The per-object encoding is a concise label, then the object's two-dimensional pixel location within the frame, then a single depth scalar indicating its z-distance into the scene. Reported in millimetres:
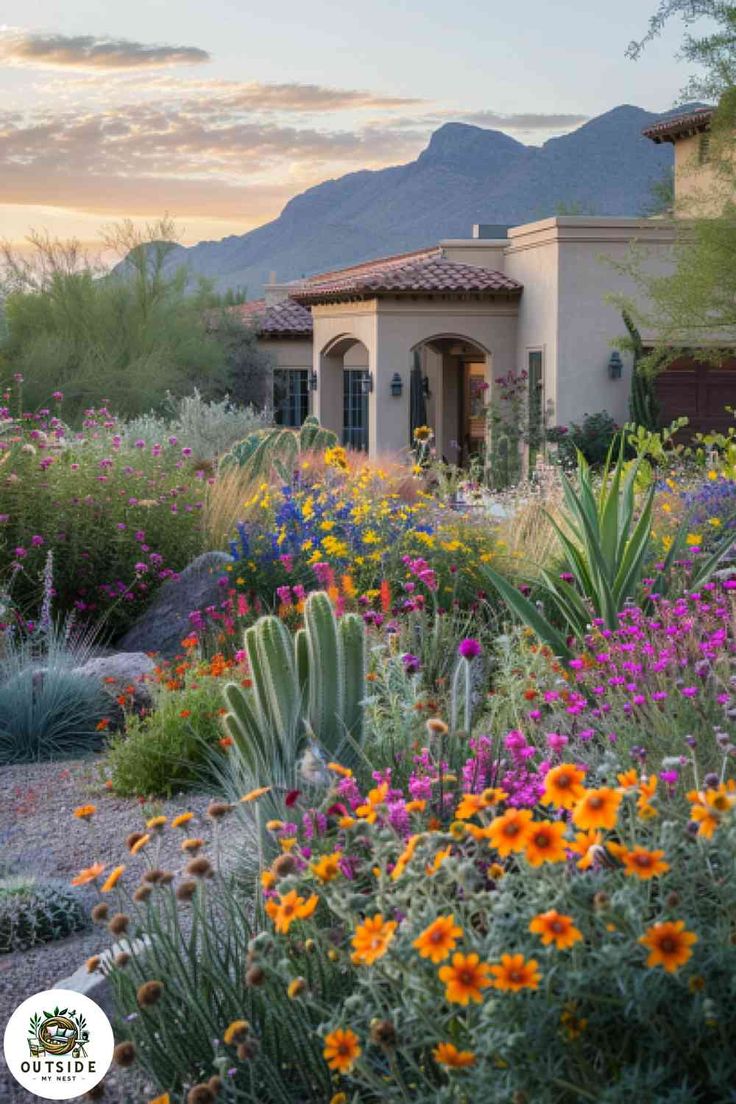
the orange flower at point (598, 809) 2514
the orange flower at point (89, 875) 3000
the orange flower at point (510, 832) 2473
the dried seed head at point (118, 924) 2830
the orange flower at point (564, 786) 2658
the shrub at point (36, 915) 4617
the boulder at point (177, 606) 9320
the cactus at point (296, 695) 5312
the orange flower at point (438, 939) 2352
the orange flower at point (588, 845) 2555
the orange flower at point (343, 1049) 2455
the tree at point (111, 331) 28375
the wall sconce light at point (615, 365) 25219
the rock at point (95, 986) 3805
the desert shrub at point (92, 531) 10195
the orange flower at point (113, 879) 2961
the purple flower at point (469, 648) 4312
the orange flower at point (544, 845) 2443
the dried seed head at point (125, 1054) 2648
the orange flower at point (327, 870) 2645
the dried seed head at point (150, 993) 2652
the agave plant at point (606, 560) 7344
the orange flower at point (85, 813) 3430
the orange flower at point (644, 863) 2400
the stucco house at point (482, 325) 25094
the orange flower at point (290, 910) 2586
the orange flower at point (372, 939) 2420
